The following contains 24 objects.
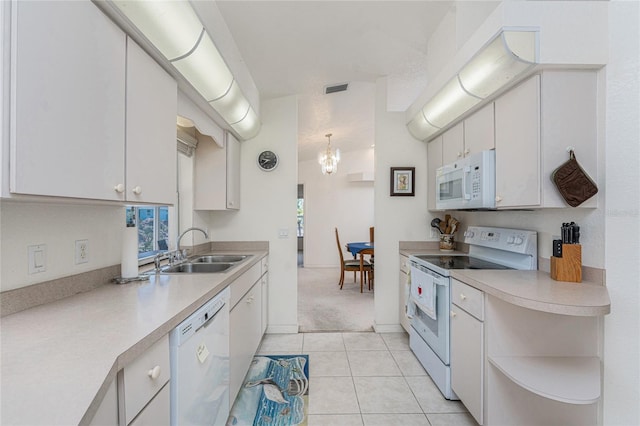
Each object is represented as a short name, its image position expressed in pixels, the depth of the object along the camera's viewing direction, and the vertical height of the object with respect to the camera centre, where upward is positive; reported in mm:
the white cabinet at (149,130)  1286 +410
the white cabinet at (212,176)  2762 +361
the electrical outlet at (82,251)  1389 -185
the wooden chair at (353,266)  5062 -903
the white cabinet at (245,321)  1840 -815
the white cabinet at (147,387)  837 -548
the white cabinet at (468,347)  1690 -817
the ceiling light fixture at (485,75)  1502 +876
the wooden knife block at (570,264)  1562 -258
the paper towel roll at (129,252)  1603 -213
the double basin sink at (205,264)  2170 -411
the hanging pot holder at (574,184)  1470 +170
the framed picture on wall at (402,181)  3268 +386
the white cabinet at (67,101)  812 +365
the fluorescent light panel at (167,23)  1175 +832
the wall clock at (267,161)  3268 +599
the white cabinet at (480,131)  2023 +629
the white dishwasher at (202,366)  1102 -671
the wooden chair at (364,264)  4883 -863
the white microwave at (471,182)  2002 +254
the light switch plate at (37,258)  1162 -184
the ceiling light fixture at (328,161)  5675 +1048
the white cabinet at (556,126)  1537 +482
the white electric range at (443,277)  2041 -470
